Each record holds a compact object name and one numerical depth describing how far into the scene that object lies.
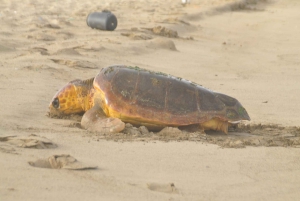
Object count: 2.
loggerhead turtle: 10.35
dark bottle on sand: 22.75
